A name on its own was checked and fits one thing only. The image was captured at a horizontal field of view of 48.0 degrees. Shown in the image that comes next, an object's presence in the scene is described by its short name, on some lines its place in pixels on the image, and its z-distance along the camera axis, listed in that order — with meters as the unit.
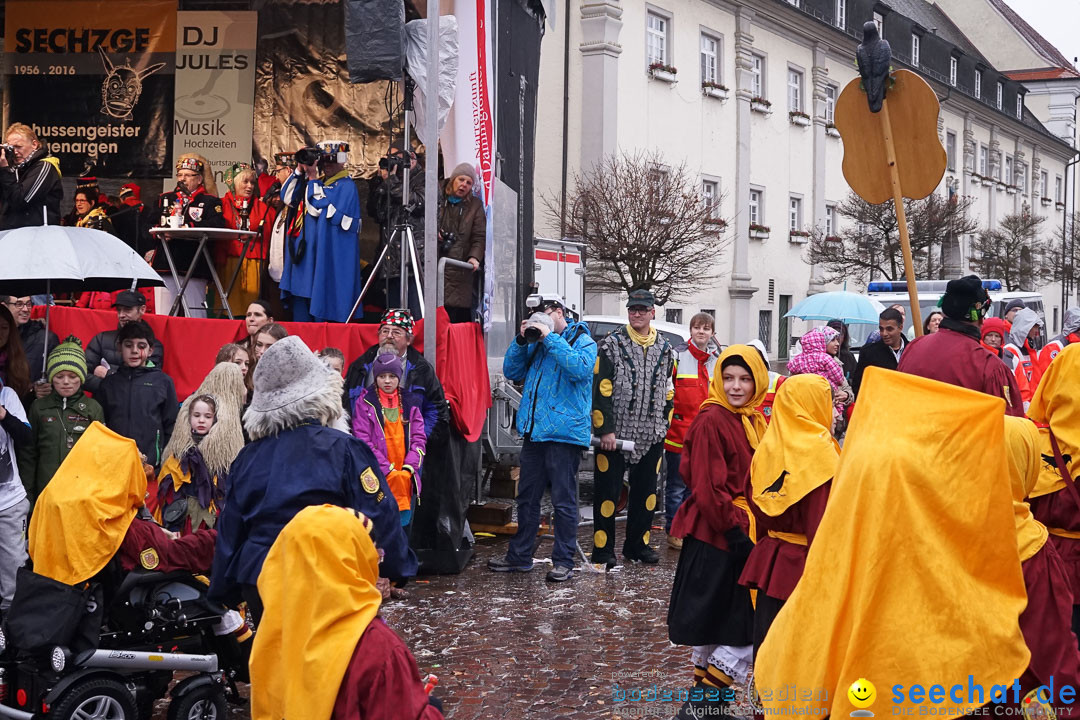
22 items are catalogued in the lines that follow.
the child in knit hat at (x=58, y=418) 6.99
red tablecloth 9.31
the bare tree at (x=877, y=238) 33.50
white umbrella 7.39
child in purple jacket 8.08
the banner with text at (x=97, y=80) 13.20
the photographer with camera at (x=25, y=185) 9.43
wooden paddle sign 5.15
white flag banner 10.31
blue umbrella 17.61
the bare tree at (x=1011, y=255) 43.12
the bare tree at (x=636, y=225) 23.56
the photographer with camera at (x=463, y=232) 10.33
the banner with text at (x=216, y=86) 13.18
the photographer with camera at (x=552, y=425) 8.98
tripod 9.52
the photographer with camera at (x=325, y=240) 10.50
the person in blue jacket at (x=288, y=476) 4.61
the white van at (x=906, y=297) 20.48
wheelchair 5.00
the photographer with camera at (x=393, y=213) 10.37
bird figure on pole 5.16
